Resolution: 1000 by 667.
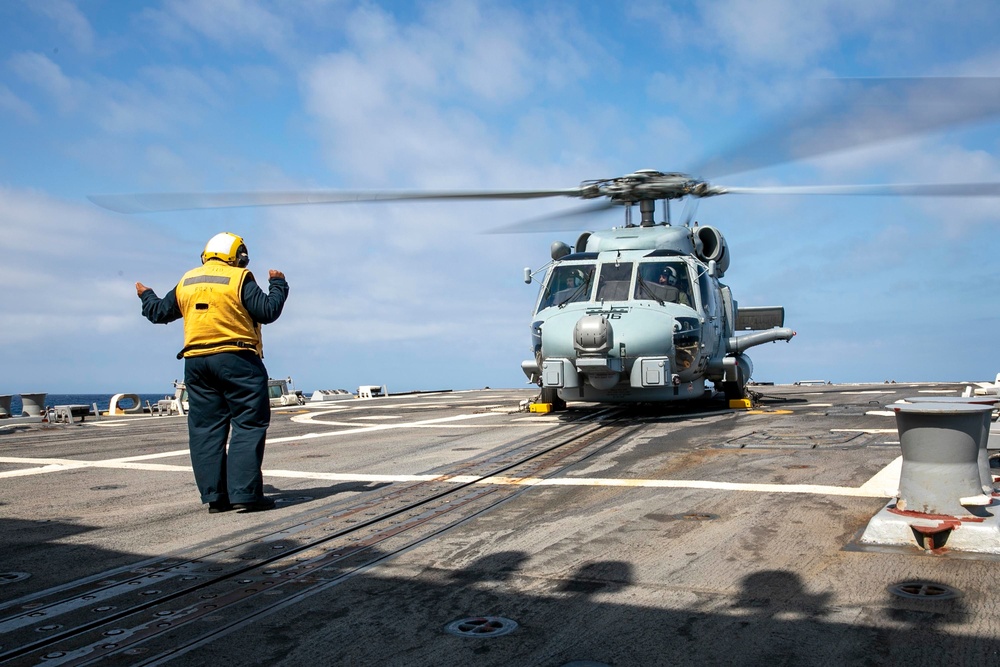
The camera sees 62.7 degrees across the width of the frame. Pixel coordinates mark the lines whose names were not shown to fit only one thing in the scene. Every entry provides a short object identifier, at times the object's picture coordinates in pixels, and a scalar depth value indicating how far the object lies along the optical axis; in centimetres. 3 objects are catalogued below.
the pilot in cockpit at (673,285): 1323
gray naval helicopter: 1195
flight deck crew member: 594
